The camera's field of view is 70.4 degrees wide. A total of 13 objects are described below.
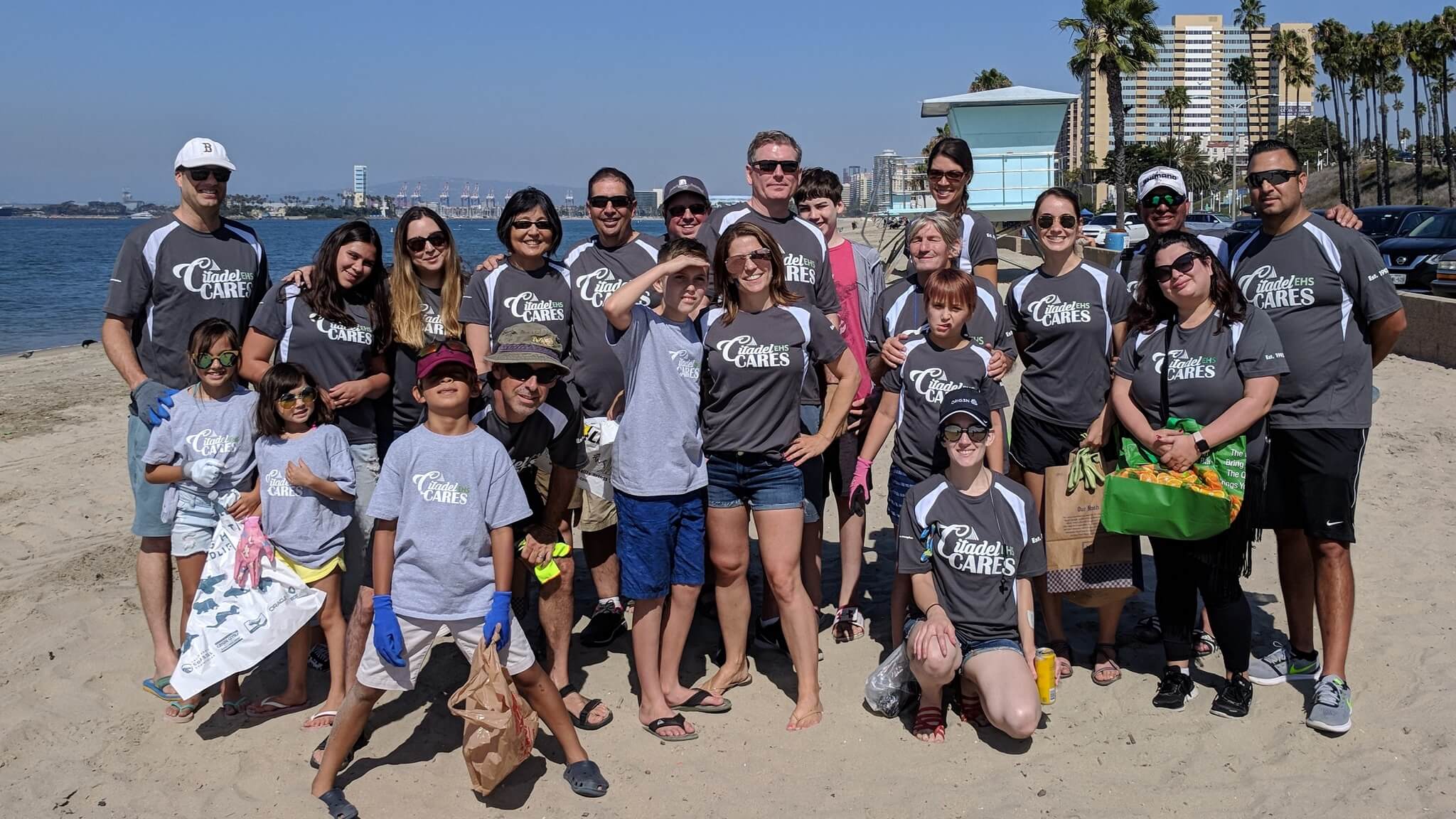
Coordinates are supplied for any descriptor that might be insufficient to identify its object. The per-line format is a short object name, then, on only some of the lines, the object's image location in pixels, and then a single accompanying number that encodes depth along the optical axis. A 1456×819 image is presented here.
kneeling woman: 4.32
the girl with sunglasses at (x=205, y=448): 4.48
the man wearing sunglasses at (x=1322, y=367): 4.41
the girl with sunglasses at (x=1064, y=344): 4.73
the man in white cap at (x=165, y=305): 4.71
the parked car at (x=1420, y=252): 16.86
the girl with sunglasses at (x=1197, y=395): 4.28
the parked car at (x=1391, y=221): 19.09
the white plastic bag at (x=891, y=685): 4.59
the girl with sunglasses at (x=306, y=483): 4.39
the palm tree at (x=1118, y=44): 34.09
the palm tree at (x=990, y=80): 61.28
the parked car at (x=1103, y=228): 31.43
